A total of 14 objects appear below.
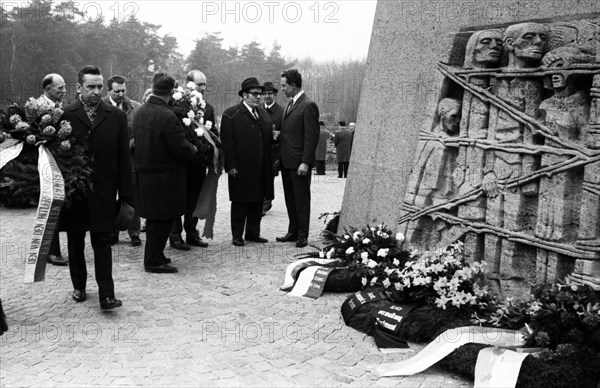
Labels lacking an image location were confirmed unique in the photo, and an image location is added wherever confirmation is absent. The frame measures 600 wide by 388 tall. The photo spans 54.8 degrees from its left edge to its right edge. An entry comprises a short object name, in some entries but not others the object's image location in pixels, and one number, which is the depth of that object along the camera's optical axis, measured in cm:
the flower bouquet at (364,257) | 566
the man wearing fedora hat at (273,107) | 939
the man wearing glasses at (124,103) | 750
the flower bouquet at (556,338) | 363
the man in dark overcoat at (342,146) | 1947
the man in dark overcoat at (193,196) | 763
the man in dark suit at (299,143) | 765
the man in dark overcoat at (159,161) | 636
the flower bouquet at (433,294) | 462
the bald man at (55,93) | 695
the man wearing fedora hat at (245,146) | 764
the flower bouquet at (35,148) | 483
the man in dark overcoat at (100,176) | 514
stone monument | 441
